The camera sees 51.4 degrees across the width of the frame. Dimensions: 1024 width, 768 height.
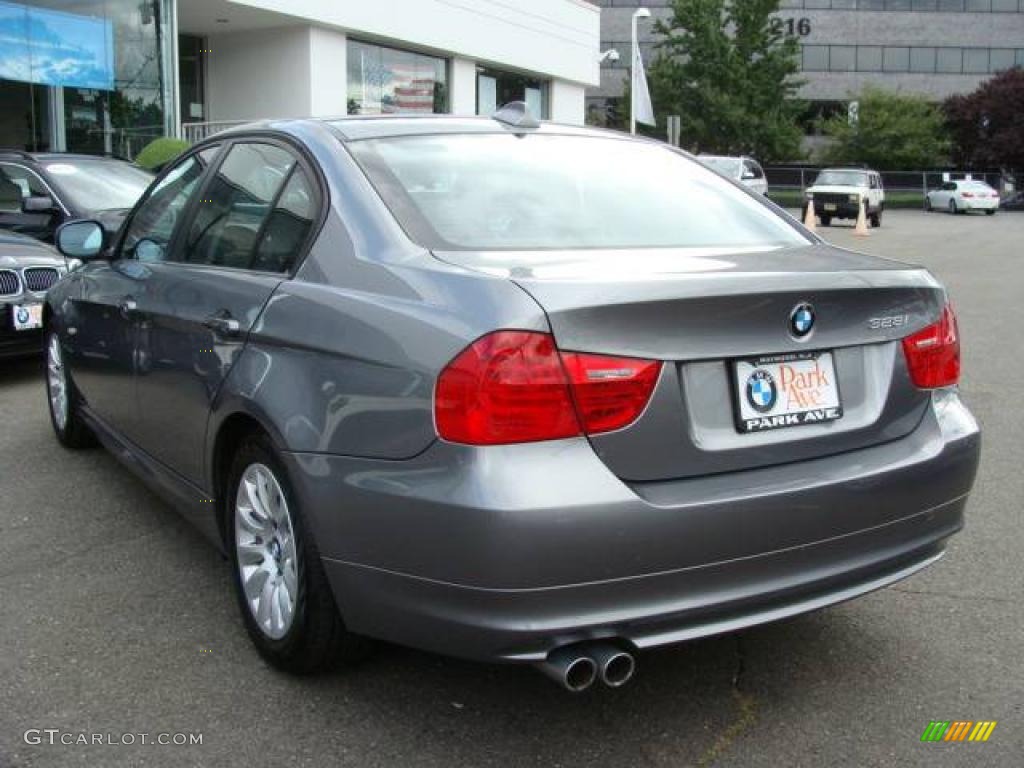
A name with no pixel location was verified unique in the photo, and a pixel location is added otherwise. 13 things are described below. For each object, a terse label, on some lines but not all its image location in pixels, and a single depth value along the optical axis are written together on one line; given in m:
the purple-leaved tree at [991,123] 56.38
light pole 27.09
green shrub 15.78
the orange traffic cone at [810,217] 29.66
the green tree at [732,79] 49.44
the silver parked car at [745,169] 30.14
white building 18.83
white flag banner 27.52
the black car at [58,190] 9.55
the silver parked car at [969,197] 43.31
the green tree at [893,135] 55.72
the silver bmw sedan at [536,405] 2.43
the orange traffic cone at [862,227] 27.75
